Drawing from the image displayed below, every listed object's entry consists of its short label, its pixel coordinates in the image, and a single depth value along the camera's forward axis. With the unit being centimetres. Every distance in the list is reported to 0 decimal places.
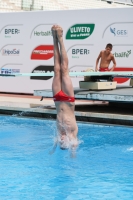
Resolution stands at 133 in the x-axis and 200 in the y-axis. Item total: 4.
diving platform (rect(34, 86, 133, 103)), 1155
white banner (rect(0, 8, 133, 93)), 1534
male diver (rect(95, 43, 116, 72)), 1434
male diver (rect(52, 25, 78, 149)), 636
